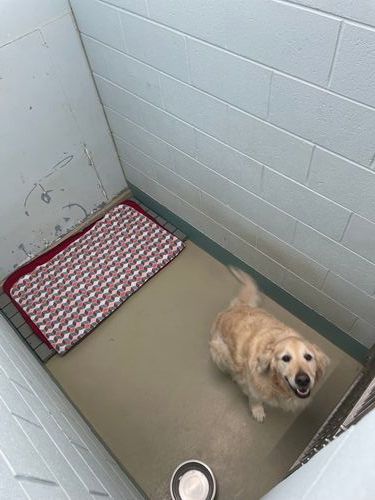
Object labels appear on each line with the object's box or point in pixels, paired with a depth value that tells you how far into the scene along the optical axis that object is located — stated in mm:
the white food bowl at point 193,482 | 1651
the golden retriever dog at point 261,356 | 1431
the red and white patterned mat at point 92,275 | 2287
